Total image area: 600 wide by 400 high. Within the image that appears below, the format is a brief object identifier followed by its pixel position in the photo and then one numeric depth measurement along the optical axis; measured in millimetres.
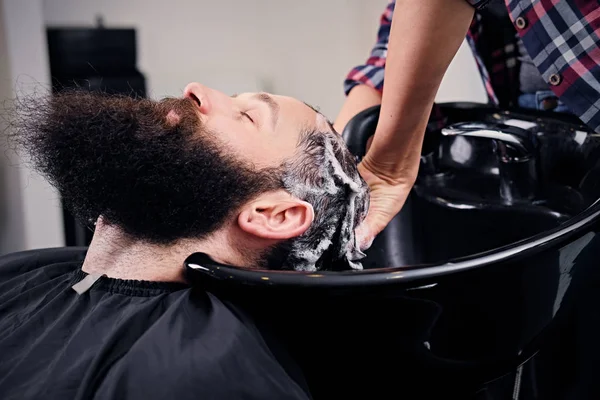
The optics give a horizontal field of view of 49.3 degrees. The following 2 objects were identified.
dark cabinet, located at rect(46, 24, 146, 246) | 2311
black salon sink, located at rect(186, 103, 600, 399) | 648
